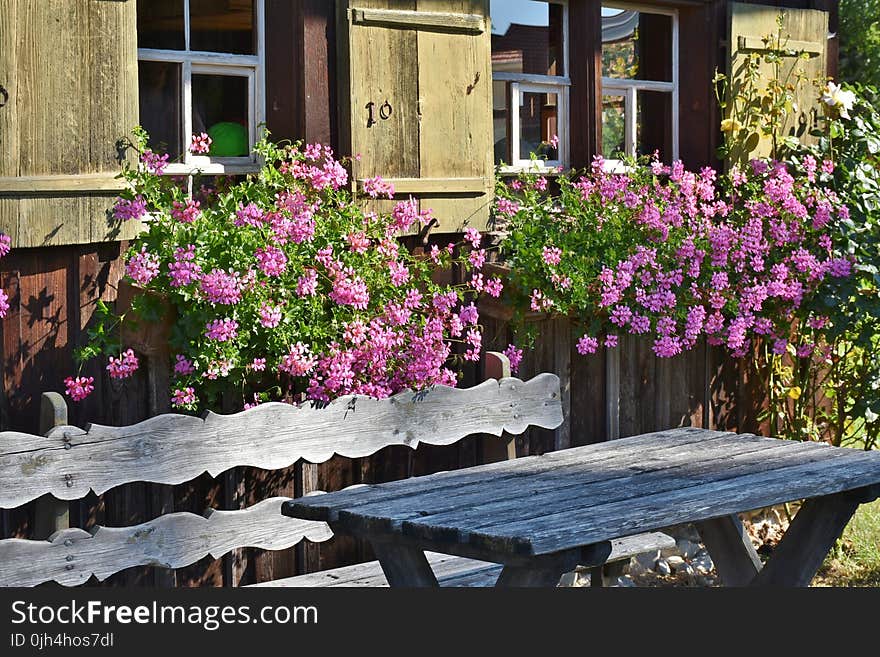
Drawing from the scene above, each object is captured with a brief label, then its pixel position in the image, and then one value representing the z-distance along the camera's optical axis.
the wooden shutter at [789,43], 6.27
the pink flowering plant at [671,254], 5.17
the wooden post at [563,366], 5.55
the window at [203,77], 4.69
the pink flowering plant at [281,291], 4.11
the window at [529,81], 5.68
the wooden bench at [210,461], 3.56
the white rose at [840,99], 6.42
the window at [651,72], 6.34
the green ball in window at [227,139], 4.86
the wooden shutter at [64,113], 3.96
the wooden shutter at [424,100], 4.87
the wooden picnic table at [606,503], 3.10
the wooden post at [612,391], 5.79
